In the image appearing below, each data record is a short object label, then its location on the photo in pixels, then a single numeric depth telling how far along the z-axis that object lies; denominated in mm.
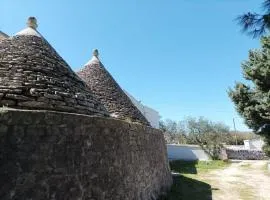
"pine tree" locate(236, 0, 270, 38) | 2633
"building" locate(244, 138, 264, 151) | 21985
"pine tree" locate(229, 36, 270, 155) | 8637
